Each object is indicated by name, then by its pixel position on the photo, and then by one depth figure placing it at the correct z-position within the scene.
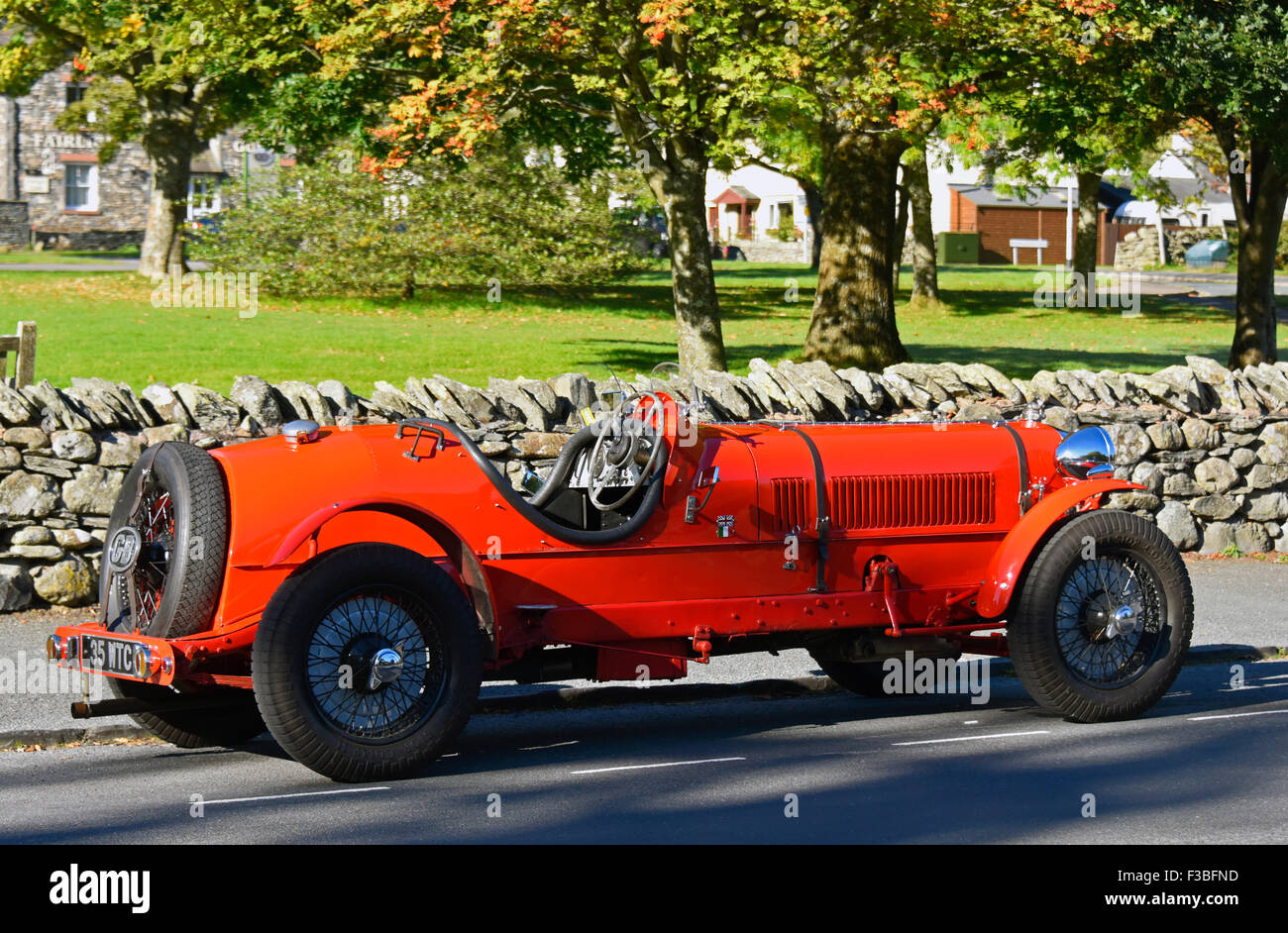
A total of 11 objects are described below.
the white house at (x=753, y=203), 74.62
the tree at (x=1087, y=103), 17.25
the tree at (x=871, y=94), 16.53
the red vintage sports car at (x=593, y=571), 6.45
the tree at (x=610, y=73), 16.62
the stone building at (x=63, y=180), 54.62
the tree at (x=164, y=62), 20.70
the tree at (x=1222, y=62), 18.31
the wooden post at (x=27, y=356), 12.72
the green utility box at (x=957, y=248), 66.88
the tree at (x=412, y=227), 29.08
